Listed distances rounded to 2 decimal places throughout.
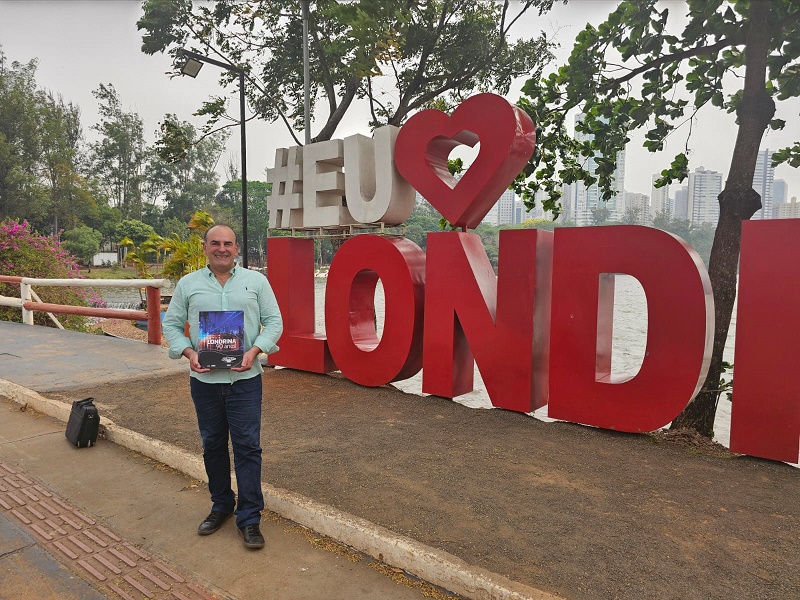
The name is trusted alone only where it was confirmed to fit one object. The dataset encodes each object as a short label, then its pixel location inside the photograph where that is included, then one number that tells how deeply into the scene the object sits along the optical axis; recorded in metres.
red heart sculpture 5.86
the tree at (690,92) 6.38
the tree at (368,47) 10.88
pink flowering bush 13.23
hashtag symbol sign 8.13
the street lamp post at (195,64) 12.83
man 3.13
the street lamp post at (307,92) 11.79
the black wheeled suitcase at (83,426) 4.64
